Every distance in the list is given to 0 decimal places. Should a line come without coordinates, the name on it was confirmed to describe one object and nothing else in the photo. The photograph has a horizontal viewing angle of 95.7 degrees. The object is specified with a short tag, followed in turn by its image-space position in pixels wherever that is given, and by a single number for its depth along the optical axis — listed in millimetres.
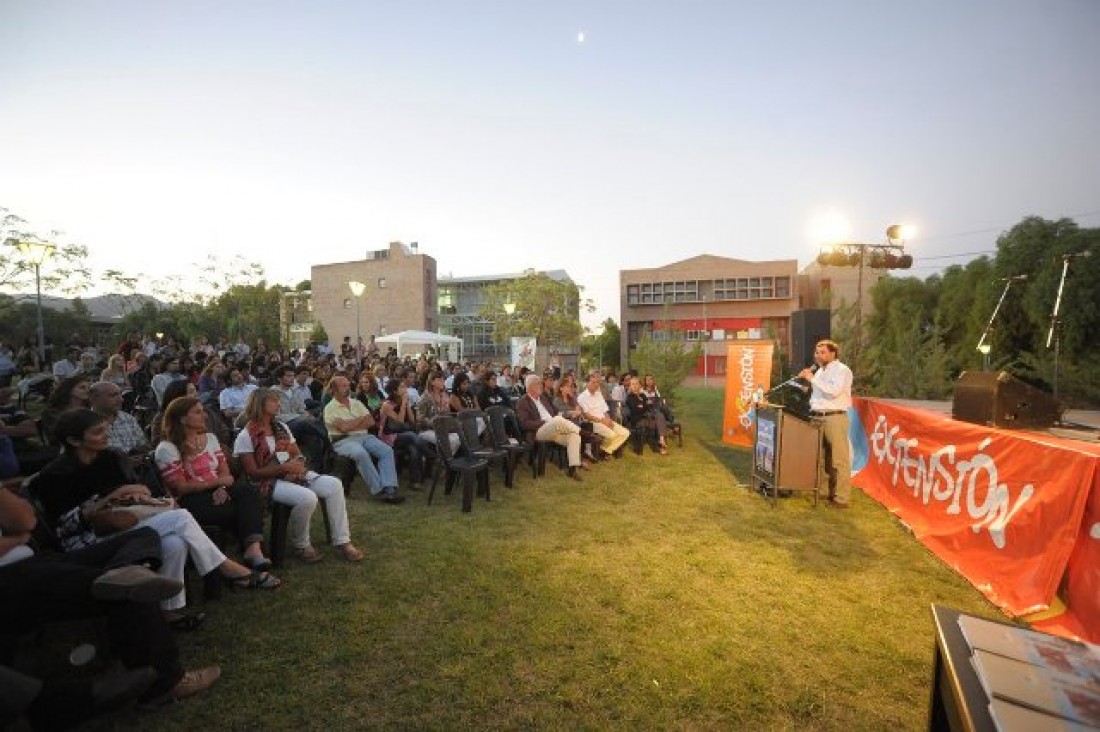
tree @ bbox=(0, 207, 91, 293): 20297
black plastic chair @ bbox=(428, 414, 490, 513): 5641
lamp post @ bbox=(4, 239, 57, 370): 10766
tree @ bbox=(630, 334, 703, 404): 13758
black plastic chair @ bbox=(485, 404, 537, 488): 6871
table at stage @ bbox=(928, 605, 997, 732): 1046
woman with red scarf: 4066
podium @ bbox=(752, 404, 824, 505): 5996
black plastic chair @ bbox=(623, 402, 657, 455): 9609
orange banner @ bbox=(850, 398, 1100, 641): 3234
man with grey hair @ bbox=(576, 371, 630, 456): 8680
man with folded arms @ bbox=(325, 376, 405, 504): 5855
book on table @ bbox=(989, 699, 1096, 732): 958
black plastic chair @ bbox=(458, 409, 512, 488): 6385
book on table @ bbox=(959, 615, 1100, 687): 1142
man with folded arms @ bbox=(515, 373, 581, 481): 7504
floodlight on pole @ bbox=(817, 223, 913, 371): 14661
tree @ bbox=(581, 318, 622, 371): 47000
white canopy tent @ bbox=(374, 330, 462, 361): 20531
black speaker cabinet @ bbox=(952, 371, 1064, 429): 5250
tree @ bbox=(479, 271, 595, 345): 35188
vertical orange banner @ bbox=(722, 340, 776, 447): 10398
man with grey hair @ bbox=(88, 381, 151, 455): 4141
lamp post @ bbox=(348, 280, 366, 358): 20278
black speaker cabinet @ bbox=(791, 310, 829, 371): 9091
